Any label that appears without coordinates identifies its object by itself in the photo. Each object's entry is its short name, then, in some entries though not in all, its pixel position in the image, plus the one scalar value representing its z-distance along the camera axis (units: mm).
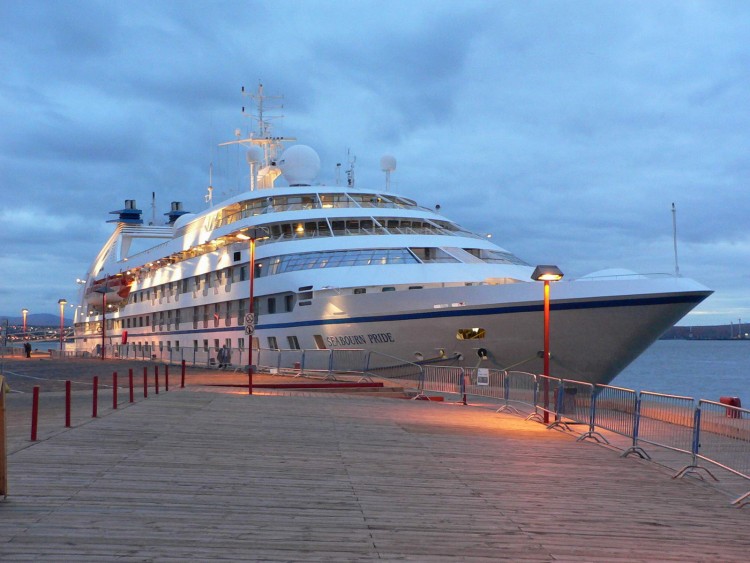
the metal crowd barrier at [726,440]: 10672
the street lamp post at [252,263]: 25406
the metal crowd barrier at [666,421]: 12250
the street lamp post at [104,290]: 53444
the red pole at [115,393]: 15177
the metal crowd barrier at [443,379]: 24586
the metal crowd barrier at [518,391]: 20719
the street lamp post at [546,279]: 17316
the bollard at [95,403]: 13879
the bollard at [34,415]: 10867
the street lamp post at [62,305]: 84956
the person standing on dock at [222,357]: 35966
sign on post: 25328
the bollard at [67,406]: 12406
